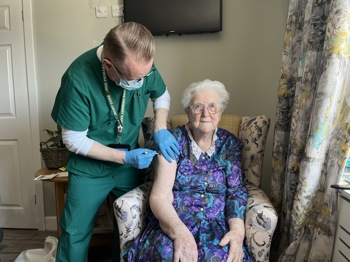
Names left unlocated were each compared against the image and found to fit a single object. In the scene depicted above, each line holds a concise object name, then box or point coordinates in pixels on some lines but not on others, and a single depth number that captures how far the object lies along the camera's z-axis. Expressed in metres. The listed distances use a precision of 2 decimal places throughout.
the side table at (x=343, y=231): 1.21
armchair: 1.30
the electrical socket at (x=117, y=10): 2.08
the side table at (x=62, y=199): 1.84
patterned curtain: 1.15
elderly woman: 1.26
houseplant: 1.92
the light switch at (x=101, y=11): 2.10
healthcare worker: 1.20
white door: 2.21
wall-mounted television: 1.98
